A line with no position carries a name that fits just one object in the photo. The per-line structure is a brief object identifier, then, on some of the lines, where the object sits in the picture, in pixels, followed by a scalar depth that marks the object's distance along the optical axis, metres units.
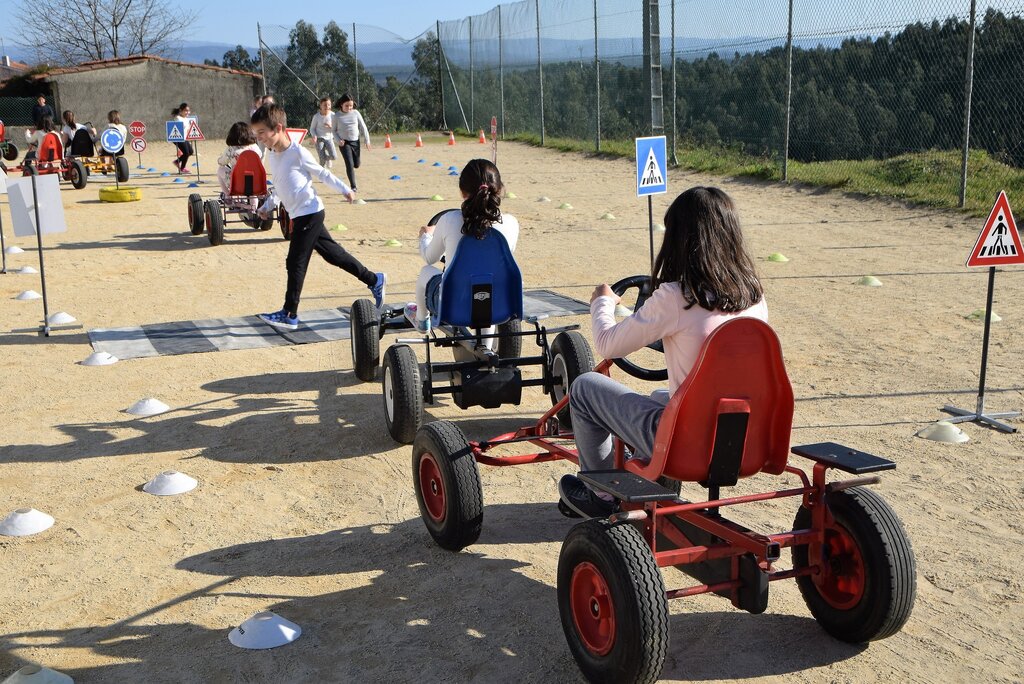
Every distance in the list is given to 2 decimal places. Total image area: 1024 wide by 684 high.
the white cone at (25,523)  4.55
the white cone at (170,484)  5.03
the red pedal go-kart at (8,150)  23.72
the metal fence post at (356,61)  33.18
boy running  8.05
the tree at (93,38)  43.12
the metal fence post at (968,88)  12.35
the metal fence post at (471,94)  30.30
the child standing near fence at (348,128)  17.52
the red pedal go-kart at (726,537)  3.03
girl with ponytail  5.38
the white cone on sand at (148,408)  6.32
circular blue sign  18.98
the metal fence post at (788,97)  15.88
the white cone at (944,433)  5.42
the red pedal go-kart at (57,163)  19.08
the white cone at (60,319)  8.62
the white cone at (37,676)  3.23
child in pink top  3.28
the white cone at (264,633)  3.57
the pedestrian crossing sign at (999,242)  5.64
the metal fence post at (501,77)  27.66
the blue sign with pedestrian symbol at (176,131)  20.98
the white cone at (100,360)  7.45
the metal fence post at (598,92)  22.16
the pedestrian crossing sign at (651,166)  8.63
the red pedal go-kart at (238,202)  12.50
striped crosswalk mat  7.85
